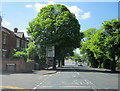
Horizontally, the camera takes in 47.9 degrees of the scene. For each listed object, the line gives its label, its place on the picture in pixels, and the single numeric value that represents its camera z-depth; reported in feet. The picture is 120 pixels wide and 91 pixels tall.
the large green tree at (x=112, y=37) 80.37
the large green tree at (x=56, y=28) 86.13
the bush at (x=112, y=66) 90.04
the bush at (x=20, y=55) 71.44
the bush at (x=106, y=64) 117.57
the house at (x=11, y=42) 83.12
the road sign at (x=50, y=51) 90.46
